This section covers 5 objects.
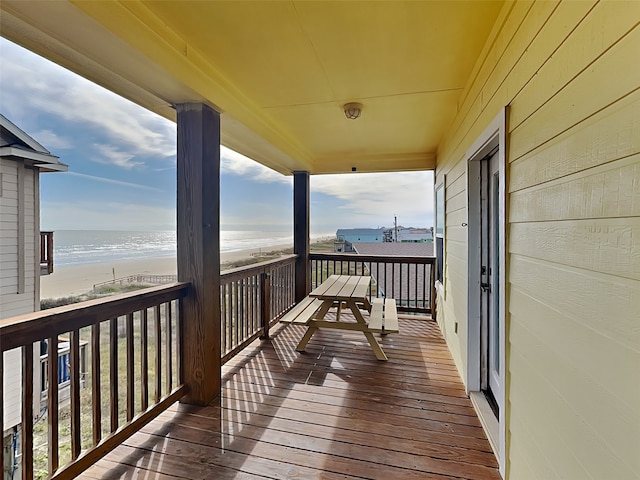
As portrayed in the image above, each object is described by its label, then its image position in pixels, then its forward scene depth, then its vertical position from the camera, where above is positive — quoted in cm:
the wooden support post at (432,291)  438 -80
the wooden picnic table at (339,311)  298 -84
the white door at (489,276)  220 -30
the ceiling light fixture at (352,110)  278 +119
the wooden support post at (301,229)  473 +11
